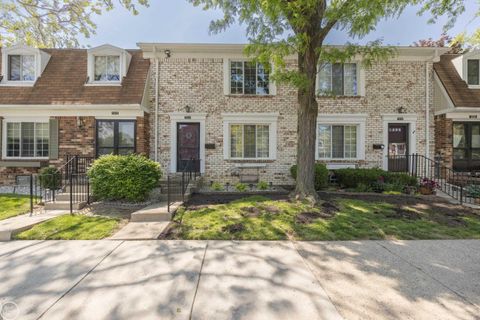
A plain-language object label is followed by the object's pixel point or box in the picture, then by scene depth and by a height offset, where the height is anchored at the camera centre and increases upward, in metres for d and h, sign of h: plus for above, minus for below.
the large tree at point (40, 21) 11.15 +6.99
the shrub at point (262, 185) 9.58 -1.07
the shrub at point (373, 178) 9.07 -0.69
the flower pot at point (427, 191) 8.57 -1.14
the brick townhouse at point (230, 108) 10.05 +2.33
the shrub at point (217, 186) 9.52 -1.10
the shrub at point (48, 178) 8.09 -0.66
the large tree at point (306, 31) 5.65 +3.47
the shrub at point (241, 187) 9.26 -1.09
